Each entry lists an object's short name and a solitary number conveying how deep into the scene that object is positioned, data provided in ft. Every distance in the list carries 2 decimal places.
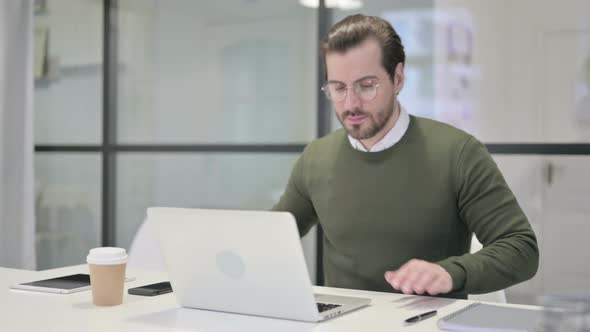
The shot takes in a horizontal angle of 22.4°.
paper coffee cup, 9.31
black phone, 9.81
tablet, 9.87
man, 10.56
